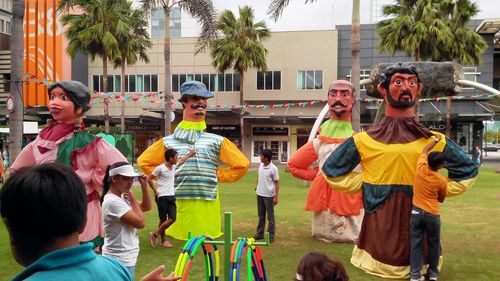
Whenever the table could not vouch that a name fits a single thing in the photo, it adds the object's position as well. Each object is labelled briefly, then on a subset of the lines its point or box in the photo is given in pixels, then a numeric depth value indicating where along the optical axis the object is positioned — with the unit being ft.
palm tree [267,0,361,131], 37.70
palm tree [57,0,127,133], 70.33
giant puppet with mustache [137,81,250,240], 22.15
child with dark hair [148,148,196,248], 22.34
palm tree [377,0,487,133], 64.80
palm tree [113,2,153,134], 73.20
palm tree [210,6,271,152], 84.79
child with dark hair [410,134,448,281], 16.90
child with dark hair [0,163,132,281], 4.97
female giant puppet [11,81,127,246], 14.48
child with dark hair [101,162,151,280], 12.05
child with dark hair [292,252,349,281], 7.79
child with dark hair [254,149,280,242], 24.53
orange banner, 104.06
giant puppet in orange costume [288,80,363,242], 23.94
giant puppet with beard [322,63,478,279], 18.10
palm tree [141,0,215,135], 49.83
